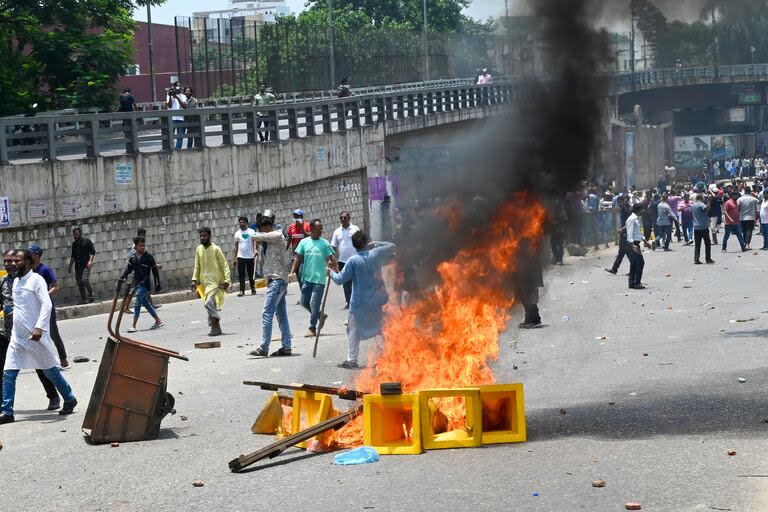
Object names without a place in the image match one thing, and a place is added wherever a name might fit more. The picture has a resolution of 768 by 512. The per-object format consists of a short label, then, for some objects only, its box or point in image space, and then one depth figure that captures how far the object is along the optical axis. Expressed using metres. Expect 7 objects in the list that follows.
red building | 67.81
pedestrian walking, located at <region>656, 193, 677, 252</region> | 33.78
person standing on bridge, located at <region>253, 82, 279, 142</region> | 29.95
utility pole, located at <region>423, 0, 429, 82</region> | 58.12
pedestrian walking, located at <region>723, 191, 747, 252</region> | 32.38
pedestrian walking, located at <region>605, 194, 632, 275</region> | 24.58
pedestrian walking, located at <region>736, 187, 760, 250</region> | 32.66
